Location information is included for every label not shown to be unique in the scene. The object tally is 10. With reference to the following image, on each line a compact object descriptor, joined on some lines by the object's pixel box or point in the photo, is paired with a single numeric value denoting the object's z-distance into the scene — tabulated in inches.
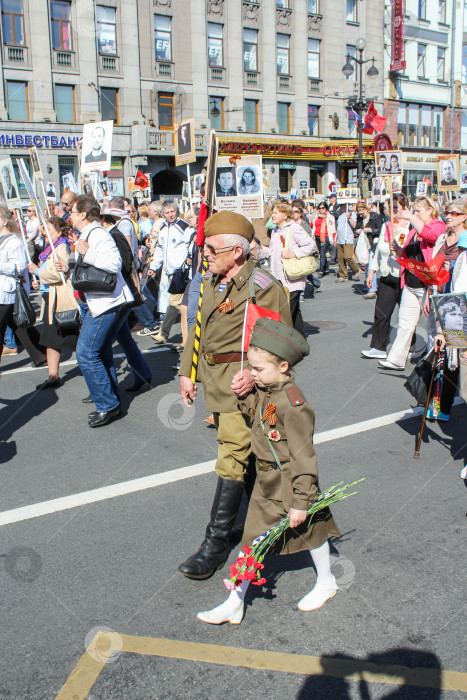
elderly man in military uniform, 141.6
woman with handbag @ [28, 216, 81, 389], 274.1
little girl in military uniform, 117.3
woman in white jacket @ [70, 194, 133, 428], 236.8
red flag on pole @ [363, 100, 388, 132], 980.4
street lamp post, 958.1
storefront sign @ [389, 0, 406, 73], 1740.9
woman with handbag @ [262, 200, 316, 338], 333.4
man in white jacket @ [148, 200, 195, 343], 344.2
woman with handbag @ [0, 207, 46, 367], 266.8
